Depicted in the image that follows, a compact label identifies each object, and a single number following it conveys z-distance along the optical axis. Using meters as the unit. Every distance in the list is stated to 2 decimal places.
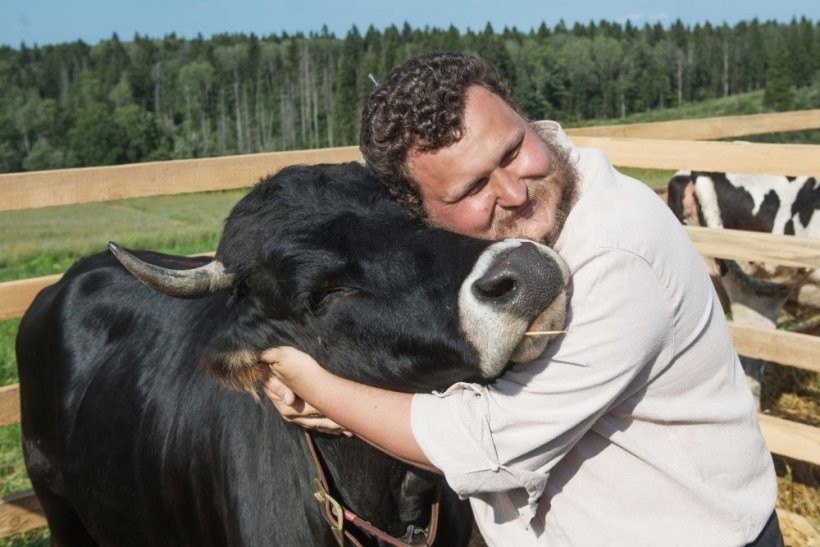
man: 2.08
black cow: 2.23
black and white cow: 6.57
